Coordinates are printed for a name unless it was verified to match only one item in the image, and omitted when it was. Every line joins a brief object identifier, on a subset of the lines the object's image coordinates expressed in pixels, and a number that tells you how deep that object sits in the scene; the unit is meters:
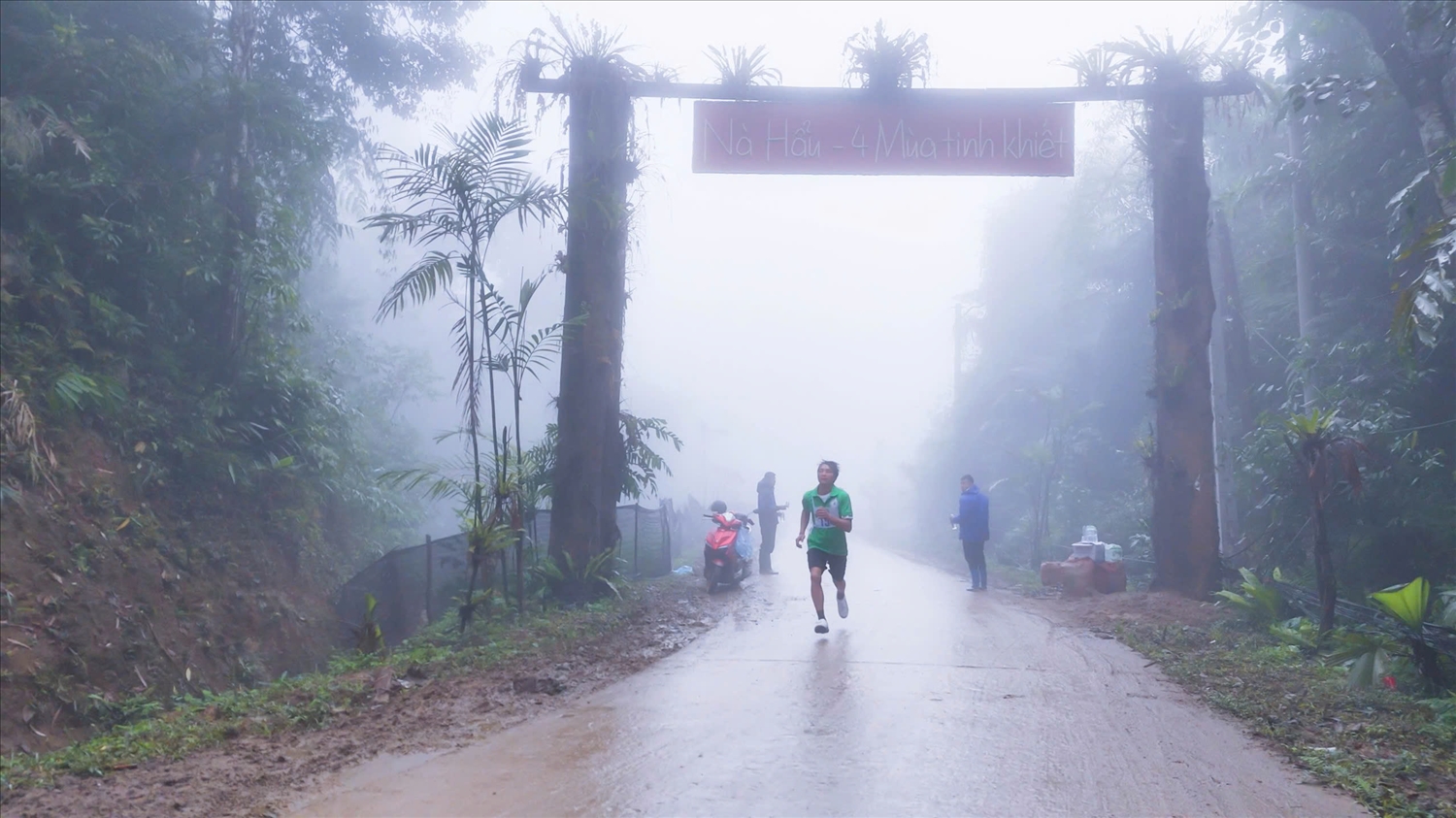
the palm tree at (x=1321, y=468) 8.83
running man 9.97
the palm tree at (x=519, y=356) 9.78
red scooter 14.32
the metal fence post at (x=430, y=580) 11.74
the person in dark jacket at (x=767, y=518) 18.44
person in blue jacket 14.77
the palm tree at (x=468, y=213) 9.47
